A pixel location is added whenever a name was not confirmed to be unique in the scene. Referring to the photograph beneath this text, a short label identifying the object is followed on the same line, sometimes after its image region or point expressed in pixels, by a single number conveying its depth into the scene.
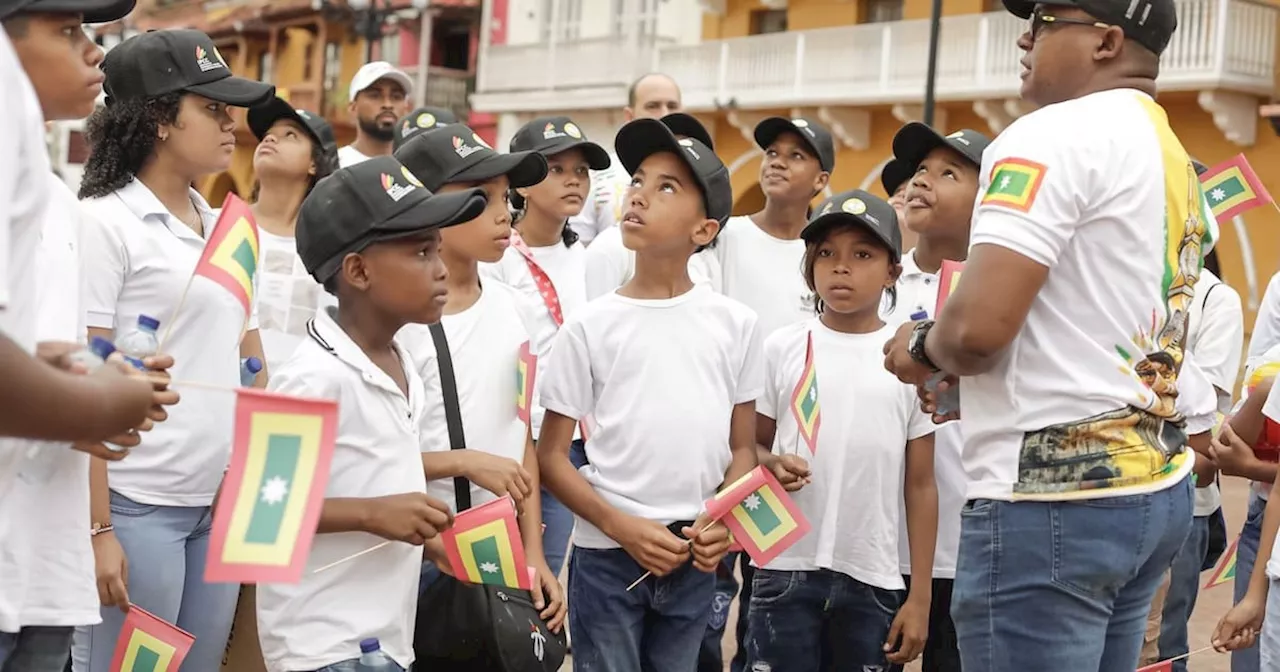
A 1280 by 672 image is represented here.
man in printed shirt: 2.93
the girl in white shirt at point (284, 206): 5.52
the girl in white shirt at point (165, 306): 3.76
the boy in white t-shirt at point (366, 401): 3.36
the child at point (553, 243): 5.32
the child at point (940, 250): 4.92
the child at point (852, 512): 4.65
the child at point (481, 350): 3.90
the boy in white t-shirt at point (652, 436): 4.31
